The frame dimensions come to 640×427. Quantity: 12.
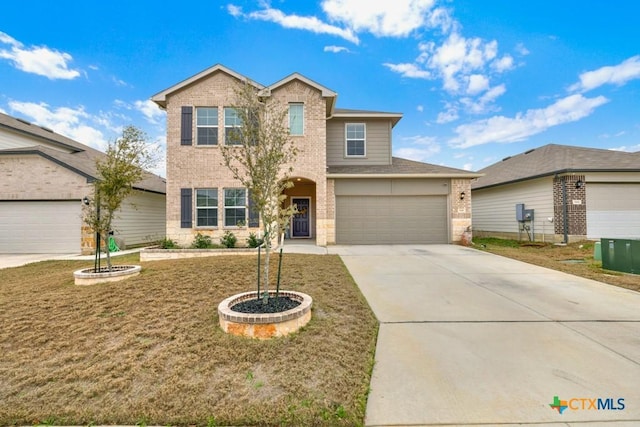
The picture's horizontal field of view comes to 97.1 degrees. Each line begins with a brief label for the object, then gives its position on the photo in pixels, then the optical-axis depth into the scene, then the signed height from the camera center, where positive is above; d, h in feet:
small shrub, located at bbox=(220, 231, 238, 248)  36.04 -2.82
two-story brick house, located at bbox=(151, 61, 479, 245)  37.70 +6.09
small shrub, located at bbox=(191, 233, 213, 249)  35.96 -2.94
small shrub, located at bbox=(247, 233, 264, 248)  35.11 -2.76
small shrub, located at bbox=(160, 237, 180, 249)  35.18 -3.20
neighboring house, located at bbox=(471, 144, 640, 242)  39.86 +3.34
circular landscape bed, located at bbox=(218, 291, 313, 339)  11.41 -4.13
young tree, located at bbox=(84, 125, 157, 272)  21.79 +3.53
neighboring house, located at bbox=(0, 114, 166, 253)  37.96 +2.26
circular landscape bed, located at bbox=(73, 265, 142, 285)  19.97 -4.05
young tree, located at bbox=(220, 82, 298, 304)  13.37 +2.96
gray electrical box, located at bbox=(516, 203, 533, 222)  44.94 +0.75
